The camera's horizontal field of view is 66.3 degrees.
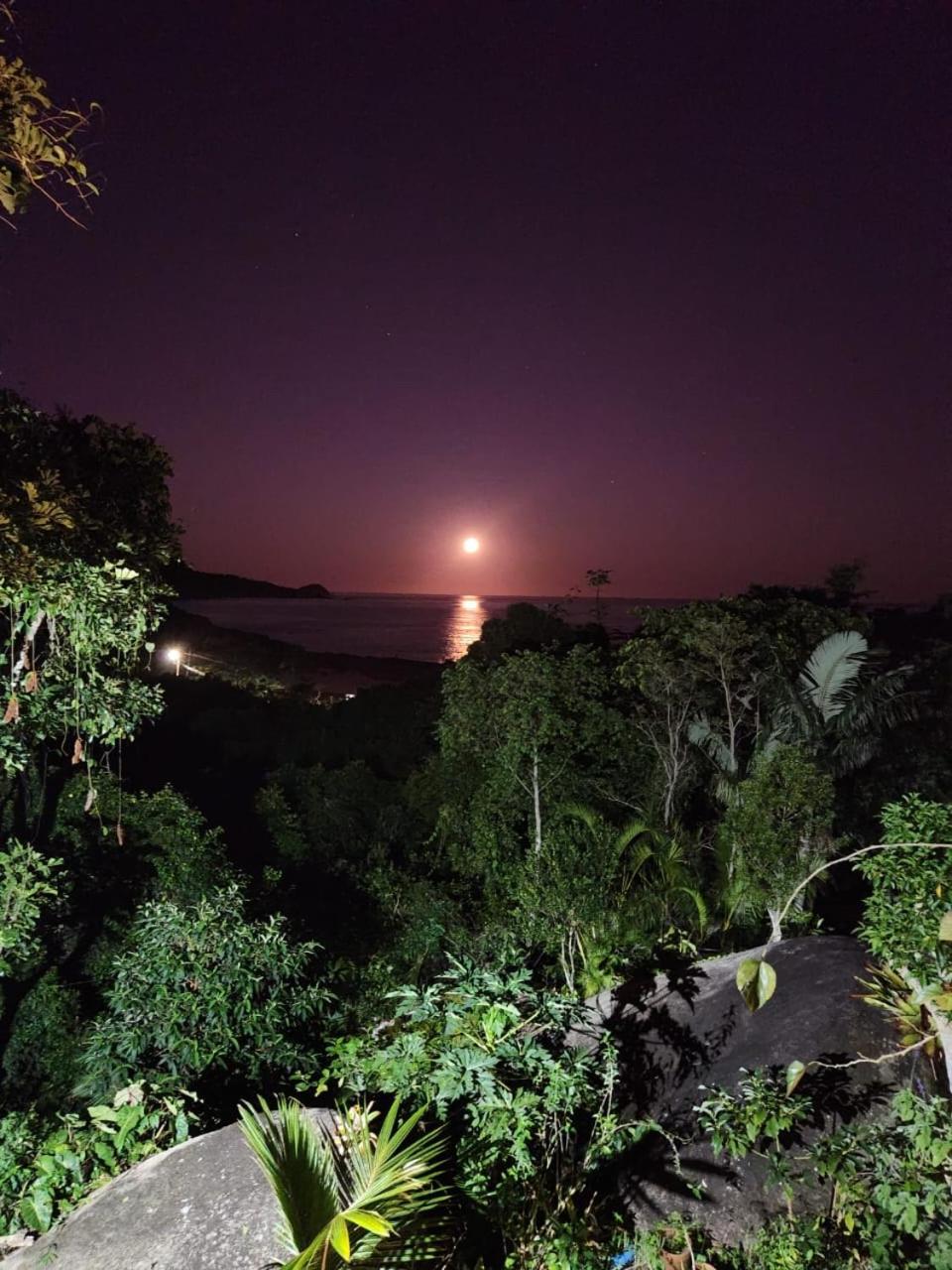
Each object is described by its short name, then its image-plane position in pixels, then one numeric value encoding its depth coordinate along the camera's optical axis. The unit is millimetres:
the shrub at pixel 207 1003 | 4062
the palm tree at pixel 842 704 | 9625
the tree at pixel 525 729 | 10578
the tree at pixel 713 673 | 10398
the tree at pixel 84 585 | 3809
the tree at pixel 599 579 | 15227
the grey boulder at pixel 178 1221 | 2705
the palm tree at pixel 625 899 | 7547
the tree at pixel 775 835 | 7543
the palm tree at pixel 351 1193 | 2107
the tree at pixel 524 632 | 16859
